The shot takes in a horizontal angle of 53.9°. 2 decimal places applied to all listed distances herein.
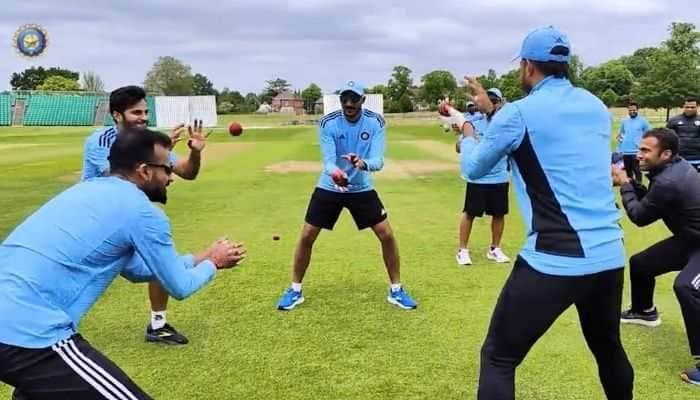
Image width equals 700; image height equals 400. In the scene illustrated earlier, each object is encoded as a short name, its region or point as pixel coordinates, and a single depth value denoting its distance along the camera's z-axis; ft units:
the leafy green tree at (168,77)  393.91
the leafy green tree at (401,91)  309.63
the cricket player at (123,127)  17.44
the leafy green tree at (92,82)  387.75
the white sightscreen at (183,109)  214.69
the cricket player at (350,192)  22.84
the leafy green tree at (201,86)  422.00
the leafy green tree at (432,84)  261.85
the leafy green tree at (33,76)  416.87
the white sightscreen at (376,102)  200.13
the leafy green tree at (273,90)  474.90
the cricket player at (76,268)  9.73
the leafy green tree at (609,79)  334.63
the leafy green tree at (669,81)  230.48
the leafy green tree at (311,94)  378.53
